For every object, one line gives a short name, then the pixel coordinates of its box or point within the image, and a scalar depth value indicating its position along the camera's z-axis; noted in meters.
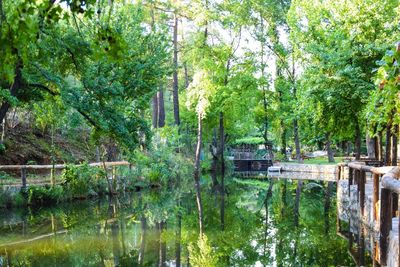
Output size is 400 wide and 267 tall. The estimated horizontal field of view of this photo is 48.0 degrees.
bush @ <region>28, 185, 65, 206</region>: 15.76
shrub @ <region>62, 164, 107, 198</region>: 16.86
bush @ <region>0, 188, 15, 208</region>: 14.95
